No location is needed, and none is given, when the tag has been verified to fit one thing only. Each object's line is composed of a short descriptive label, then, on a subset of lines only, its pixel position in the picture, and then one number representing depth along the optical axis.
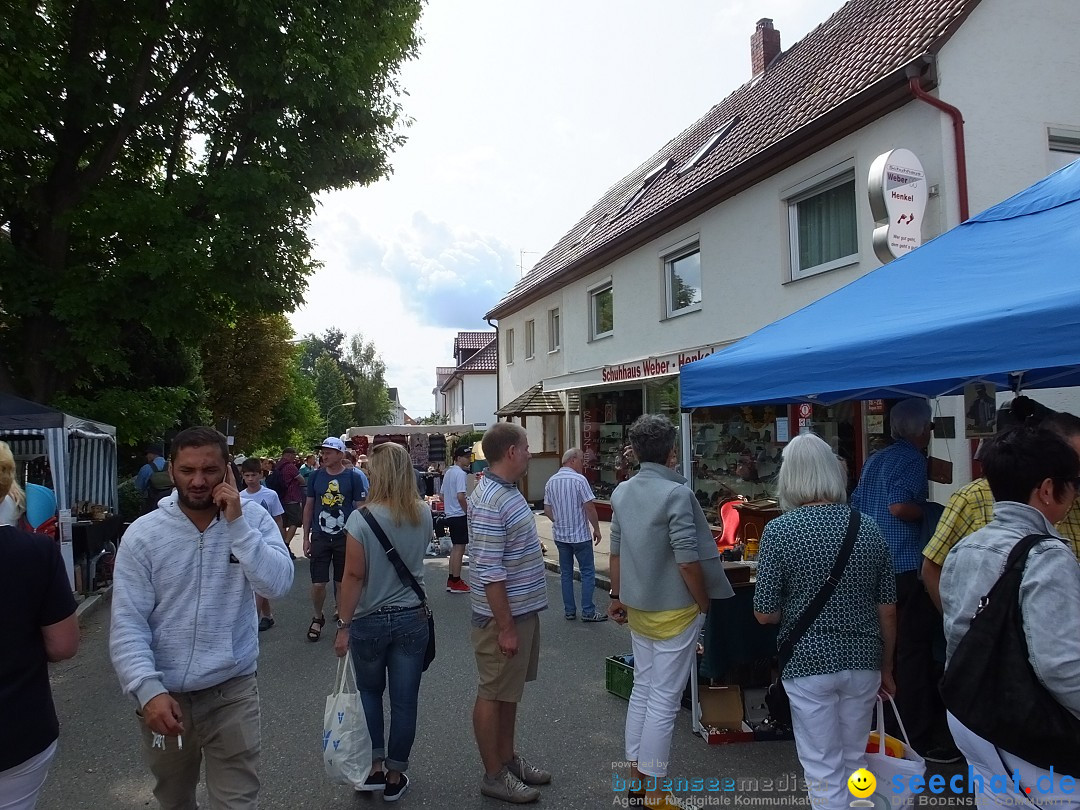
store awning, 18.45
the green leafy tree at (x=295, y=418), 32.88
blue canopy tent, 3.08
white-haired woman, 2.78
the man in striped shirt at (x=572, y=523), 7.24
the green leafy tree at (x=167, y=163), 10.26
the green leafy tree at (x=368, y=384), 69.94
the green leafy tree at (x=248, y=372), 25.88
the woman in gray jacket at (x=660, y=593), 3.38
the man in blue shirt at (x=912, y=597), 4.05
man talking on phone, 2.54
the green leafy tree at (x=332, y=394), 62.66
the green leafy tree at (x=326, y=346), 77.22
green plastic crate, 5.02
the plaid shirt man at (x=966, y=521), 3.14
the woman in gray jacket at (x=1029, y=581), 1.94
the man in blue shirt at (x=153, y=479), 10.71
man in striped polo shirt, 3.47
